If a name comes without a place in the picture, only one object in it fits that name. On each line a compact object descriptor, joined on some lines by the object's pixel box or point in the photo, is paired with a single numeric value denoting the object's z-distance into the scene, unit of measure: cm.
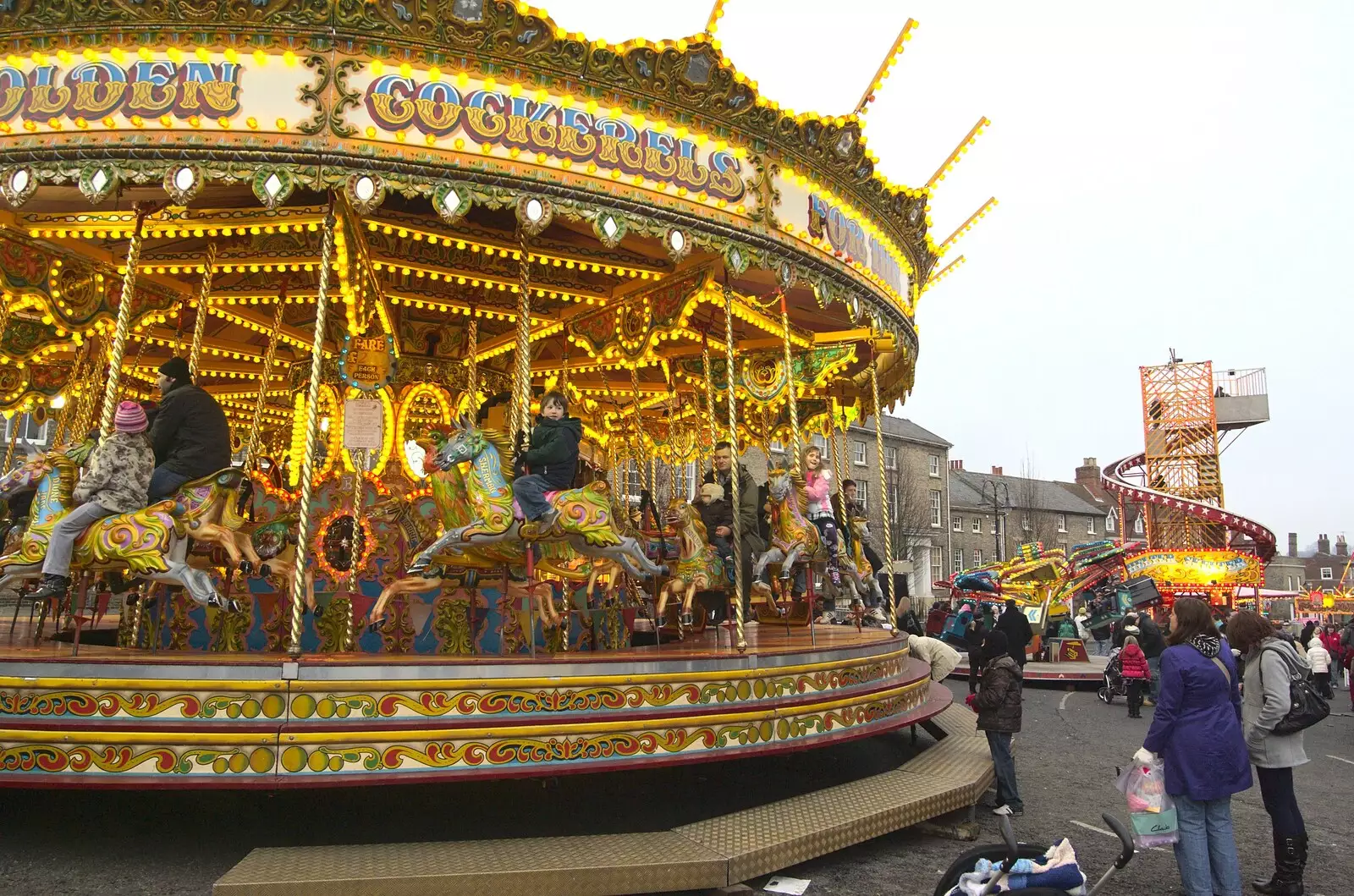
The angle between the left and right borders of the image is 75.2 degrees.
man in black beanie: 654
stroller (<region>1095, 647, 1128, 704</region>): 1606
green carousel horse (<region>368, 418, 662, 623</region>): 651
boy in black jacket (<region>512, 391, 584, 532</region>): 657
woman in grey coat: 527
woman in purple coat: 468
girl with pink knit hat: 583
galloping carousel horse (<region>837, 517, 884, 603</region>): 1014
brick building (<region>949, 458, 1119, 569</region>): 4978
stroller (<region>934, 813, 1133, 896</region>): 351
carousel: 552
